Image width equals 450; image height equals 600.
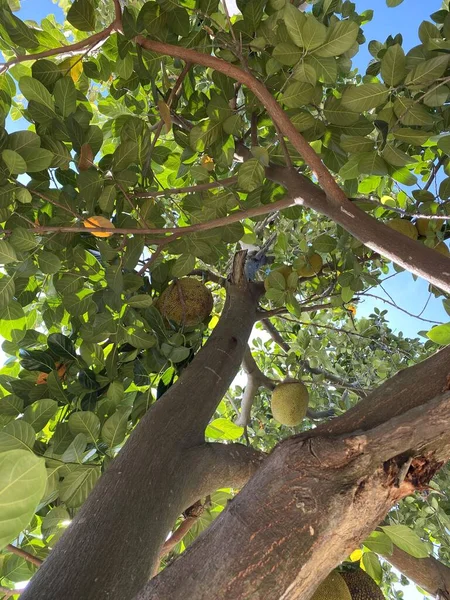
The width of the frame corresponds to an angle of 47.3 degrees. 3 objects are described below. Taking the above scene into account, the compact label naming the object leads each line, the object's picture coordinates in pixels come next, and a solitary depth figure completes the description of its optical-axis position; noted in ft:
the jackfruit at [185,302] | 4.88
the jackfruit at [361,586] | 3.85
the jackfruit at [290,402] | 5.66
